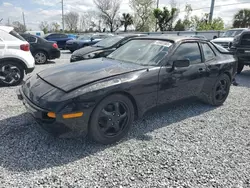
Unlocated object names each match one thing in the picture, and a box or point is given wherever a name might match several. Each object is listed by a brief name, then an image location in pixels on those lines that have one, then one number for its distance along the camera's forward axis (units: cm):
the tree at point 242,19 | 3889
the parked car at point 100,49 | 749
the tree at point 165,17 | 3841
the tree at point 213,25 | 2855
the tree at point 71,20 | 5300
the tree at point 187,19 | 4000
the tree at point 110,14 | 4516
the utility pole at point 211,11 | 2701
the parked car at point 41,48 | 947
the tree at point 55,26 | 5362
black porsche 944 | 250
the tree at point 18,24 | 5294
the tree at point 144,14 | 4309
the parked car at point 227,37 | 1146
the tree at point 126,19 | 4462
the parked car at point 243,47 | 726
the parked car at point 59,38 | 1788
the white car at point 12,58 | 540
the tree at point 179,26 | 3939
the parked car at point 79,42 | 1505
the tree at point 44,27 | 5296
